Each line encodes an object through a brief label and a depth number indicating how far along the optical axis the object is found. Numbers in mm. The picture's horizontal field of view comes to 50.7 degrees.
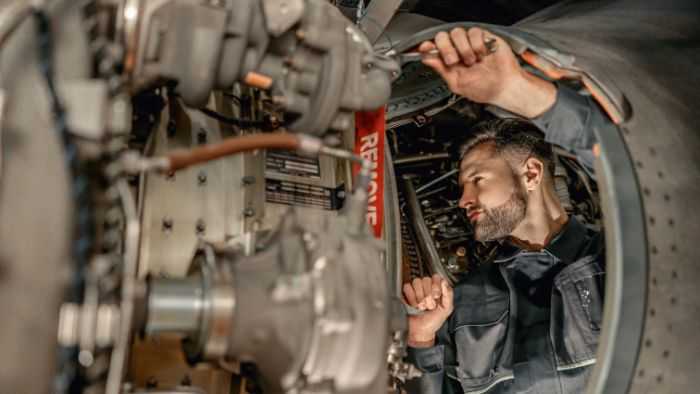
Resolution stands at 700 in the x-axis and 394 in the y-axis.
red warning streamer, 1905
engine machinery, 1081
